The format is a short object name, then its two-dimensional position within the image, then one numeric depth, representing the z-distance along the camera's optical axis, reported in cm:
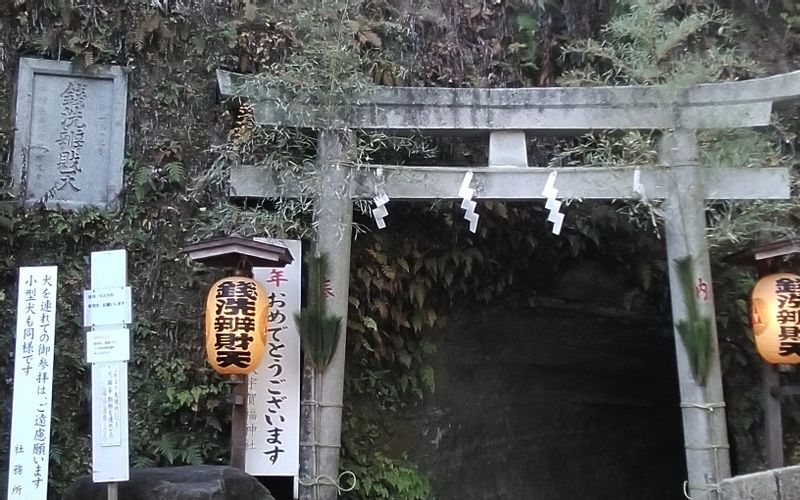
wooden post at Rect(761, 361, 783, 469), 624
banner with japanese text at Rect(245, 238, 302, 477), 593
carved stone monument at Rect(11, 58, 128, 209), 636
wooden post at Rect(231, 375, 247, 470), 573
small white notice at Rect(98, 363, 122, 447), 509
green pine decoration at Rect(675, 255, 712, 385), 599
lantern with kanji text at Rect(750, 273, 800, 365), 588
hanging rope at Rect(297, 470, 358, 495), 583
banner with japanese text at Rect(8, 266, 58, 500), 501
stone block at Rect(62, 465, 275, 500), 506
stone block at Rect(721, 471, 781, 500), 579
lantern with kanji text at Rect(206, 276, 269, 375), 548
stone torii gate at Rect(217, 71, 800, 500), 617
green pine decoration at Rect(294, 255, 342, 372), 589
